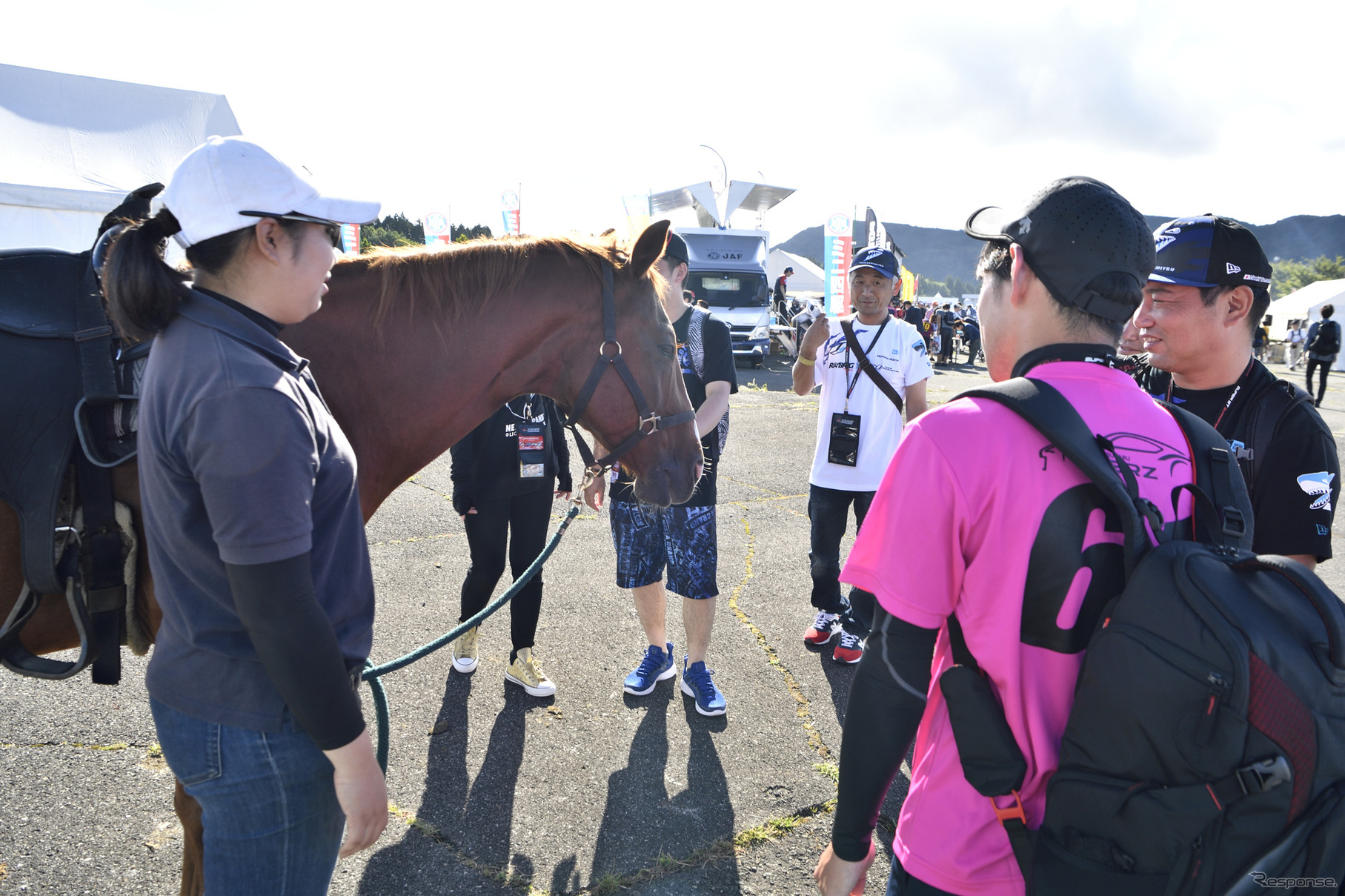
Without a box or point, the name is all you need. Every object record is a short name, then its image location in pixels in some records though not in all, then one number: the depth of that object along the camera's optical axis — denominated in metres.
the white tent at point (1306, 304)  34.44
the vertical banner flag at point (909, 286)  26.69
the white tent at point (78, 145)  12.06
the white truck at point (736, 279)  18.58
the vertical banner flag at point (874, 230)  26.65
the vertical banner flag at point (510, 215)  26.48
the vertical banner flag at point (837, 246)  13.31
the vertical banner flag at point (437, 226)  23.92
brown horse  2.12
